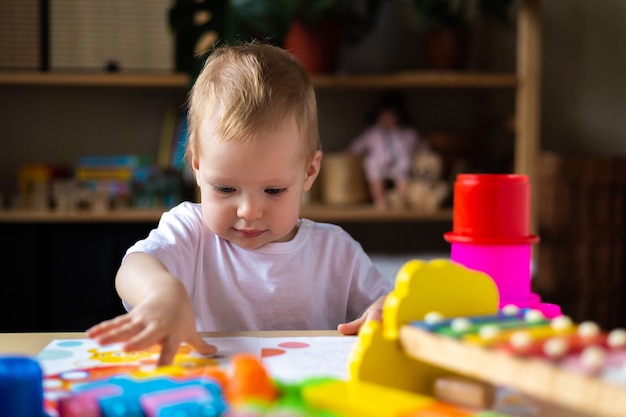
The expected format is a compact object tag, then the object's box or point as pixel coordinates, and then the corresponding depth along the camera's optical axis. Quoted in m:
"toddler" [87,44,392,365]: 0.92
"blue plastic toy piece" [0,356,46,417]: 0.48
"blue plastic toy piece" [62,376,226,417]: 0.48
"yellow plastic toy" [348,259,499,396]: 0.58
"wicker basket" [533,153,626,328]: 2.46
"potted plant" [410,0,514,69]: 2.53
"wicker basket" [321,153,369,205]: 2.59
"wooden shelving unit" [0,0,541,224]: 2.47
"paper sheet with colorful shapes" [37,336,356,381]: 0.64
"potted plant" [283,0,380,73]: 2.53
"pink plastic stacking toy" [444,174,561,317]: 0.88
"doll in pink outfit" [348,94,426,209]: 2.59
